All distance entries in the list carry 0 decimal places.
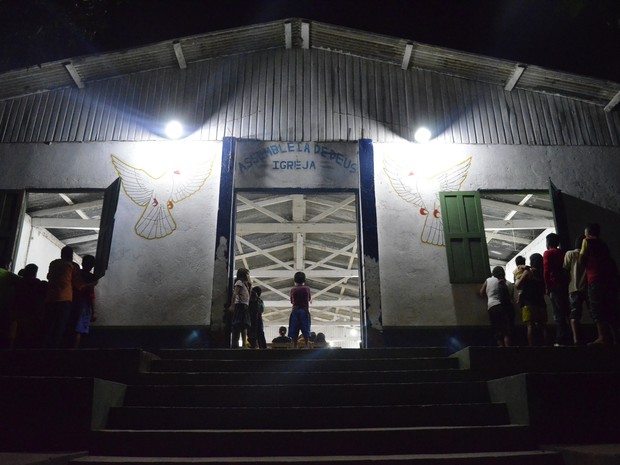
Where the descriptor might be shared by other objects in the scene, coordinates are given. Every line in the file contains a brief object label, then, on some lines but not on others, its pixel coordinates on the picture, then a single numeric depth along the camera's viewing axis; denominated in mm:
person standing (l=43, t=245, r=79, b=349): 5898
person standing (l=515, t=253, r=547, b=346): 6594
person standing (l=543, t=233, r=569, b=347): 6113
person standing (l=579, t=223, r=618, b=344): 5398
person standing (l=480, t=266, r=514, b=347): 6992
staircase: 3691
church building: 7492
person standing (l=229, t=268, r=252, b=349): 7262
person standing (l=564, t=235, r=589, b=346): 5711
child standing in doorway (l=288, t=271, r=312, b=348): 7479
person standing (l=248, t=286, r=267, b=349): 7855
